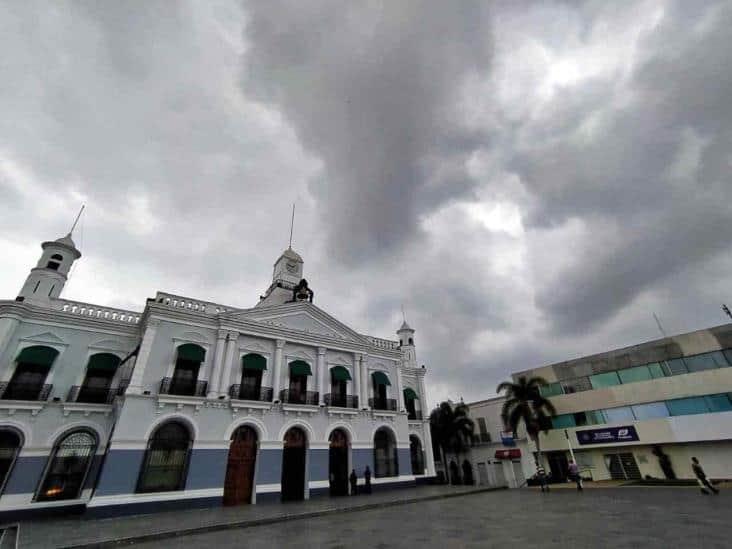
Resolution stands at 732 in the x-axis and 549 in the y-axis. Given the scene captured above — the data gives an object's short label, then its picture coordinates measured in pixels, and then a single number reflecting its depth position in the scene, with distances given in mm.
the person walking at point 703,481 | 13763
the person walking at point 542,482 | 18875
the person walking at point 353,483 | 18922
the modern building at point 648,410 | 21094
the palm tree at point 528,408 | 25938
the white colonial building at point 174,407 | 14461
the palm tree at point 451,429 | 32750
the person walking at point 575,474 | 18283
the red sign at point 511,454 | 27594
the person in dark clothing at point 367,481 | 19266
